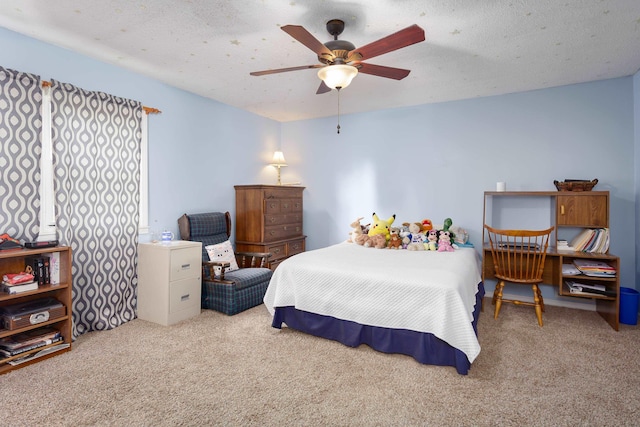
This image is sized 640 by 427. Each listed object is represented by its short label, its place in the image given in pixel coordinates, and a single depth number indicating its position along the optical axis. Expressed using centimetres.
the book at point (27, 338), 247
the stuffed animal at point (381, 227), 411
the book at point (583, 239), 359
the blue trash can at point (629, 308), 333
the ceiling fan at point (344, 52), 204
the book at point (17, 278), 251
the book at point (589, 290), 337
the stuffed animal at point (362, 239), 407
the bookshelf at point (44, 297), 244
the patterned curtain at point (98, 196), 300
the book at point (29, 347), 245
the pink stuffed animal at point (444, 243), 374
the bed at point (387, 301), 241
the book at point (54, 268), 277
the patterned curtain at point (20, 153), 263
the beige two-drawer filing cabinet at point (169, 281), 336
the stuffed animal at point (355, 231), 429
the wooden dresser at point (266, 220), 461
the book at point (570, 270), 345
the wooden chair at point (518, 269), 331
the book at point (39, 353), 246
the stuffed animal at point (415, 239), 380
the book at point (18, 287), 248
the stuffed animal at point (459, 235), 418
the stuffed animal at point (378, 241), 391
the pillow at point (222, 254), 405
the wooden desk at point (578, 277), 325
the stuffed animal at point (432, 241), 381
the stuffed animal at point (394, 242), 388
